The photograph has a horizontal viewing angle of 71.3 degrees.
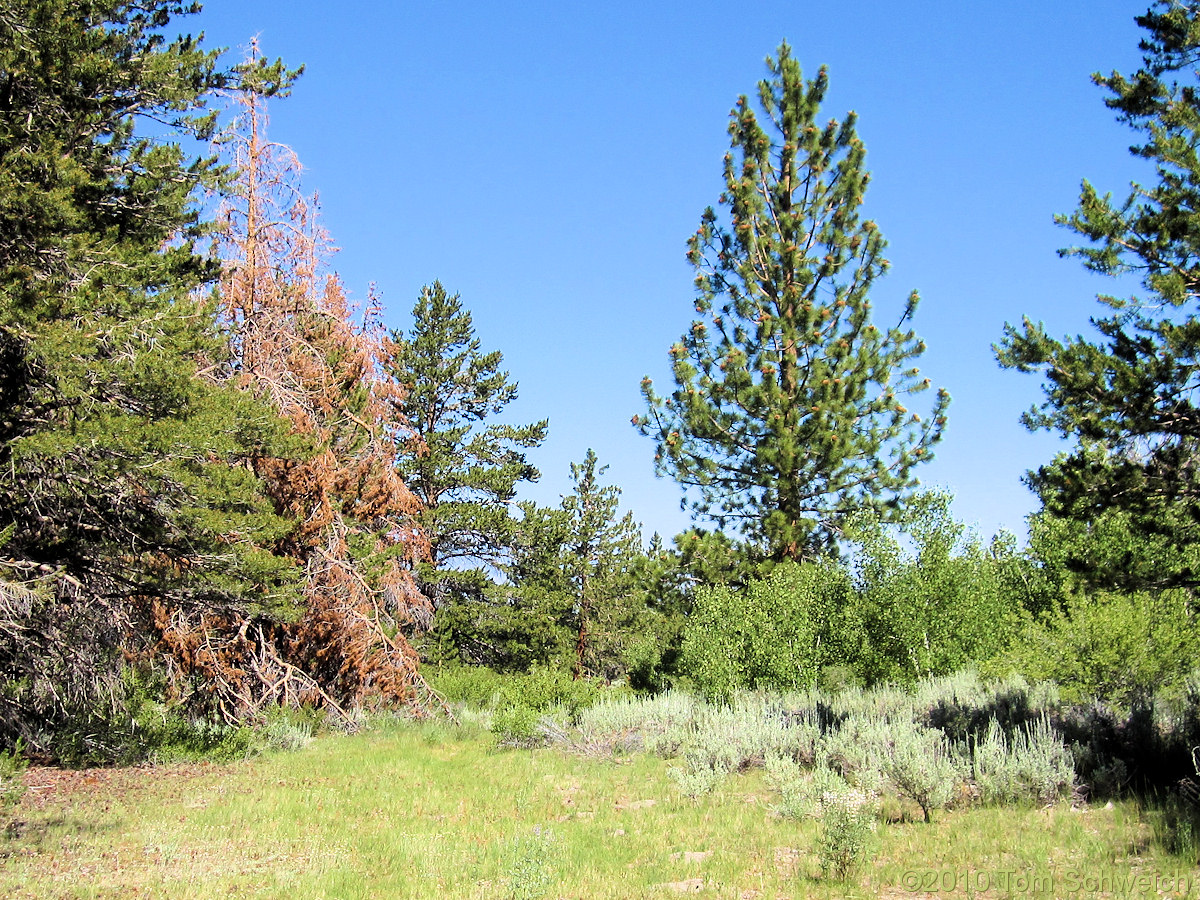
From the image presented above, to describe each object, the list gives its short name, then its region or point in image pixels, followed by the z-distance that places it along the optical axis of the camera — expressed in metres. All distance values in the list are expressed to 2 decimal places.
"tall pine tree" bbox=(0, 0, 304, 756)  9.68
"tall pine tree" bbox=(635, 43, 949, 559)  19.09
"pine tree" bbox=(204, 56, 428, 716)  16.33
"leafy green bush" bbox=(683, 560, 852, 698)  16.64
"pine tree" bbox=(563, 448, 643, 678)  27.58
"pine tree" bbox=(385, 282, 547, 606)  25.84
